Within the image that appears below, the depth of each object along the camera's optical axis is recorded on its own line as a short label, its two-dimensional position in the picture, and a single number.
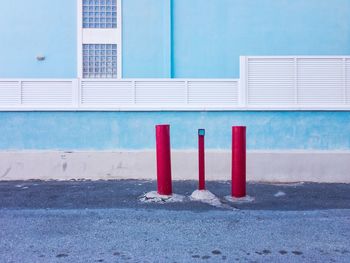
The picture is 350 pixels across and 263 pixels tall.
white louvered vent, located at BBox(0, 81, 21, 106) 8.21
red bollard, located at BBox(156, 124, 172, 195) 6.24
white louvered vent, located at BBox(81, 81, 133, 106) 8.23
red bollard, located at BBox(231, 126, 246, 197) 6.23
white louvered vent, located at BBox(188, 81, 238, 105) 8.23
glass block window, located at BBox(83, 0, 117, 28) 10.98
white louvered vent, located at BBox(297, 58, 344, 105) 8.15
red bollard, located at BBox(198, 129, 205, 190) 6.18
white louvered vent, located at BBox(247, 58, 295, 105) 8.16
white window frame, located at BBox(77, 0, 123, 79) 10.86
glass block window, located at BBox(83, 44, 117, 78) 10.98
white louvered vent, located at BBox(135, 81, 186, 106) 8.22
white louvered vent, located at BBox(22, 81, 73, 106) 8.22
